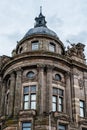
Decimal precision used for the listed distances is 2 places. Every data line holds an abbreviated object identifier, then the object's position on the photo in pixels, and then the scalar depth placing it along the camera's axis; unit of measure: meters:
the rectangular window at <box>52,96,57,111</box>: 41.38
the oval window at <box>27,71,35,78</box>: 43.01
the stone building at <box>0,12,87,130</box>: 39.09
